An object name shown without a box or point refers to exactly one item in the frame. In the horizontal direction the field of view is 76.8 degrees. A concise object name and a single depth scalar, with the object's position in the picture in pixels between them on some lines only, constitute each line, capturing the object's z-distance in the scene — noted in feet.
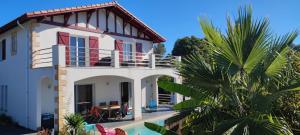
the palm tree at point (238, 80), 10.24
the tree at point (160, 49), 142.28
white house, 31.95
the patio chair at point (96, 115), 36.67
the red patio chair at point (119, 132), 21.03
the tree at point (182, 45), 105.32
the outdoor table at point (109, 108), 38.35
